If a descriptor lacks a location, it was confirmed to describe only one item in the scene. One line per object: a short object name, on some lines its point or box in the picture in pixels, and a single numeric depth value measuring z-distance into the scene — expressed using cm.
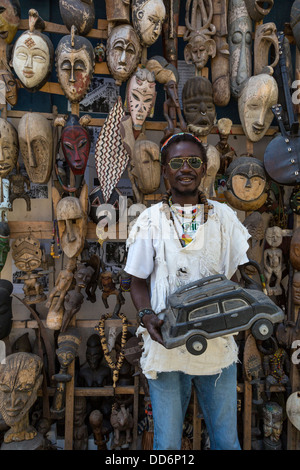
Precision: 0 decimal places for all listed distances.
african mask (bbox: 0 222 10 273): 219
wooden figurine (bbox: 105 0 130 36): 228
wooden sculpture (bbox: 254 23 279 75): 239
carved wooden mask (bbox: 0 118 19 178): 220
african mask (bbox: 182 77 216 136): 232
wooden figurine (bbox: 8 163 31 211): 244
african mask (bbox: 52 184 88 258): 220
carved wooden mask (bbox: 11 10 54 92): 221
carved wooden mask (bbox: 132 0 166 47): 223
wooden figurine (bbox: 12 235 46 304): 231
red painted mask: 223
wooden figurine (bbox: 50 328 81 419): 221
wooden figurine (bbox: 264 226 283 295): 240
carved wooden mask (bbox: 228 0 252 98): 245
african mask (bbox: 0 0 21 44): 219
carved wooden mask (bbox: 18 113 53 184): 218
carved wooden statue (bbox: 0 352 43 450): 202
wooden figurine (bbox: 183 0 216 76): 238
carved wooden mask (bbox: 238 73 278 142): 228
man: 132
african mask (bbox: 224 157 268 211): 228
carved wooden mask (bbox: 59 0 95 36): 224
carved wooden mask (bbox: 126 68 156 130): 226
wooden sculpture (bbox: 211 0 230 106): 242
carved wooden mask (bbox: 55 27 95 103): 223
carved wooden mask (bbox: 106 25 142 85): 225
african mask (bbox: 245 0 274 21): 241
